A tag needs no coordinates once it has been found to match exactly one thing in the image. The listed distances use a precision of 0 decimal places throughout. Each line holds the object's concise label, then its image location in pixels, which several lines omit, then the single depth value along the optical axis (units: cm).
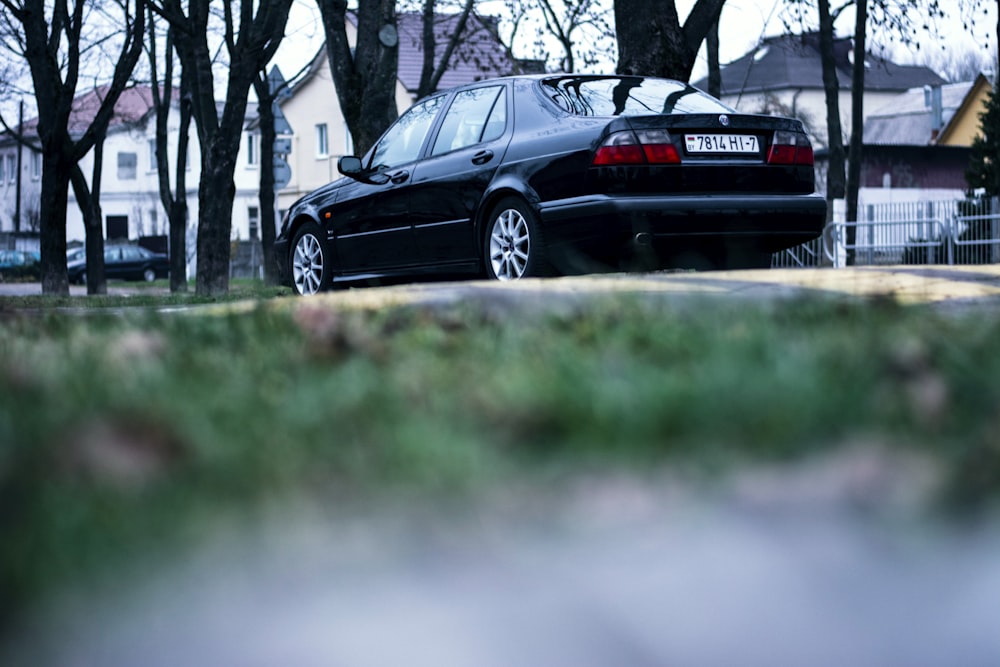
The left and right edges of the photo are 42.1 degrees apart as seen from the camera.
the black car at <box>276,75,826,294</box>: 742
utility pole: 5532
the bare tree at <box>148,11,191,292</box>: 2777
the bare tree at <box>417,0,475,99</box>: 2642
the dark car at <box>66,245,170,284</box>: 5231
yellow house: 7038
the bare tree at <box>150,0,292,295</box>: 1698
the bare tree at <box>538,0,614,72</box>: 2950
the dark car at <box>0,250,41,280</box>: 4941
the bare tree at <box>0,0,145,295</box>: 2020
